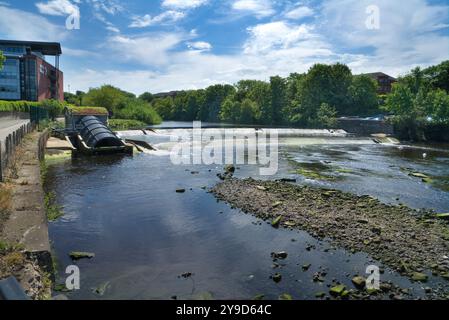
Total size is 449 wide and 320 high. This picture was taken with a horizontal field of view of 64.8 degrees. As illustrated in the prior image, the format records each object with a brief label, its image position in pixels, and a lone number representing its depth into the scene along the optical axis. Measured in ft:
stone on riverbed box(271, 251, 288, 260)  40.68
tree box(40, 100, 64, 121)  212.37
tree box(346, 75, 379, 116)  323.98
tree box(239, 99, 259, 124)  400.67
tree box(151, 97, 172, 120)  574.97
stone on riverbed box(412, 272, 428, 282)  35.53
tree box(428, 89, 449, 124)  197.47
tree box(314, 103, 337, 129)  293.31
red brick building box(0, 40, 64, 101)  301.02
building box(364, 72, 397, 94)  456.86
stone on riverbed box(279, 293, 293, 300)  31.40
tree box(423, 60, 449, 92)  255.29
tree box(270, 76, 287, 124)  375.45
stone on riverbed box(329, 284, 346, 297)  32.33
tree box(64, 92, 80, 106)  455.13
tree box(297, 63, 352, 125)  331.36
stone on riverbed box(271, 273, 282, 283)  35.27
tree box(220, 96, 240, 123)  420.69
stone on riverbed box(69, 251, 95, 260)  39.02
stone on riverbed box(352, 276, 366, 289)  33.91
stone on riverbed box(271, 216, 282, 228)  51.03
